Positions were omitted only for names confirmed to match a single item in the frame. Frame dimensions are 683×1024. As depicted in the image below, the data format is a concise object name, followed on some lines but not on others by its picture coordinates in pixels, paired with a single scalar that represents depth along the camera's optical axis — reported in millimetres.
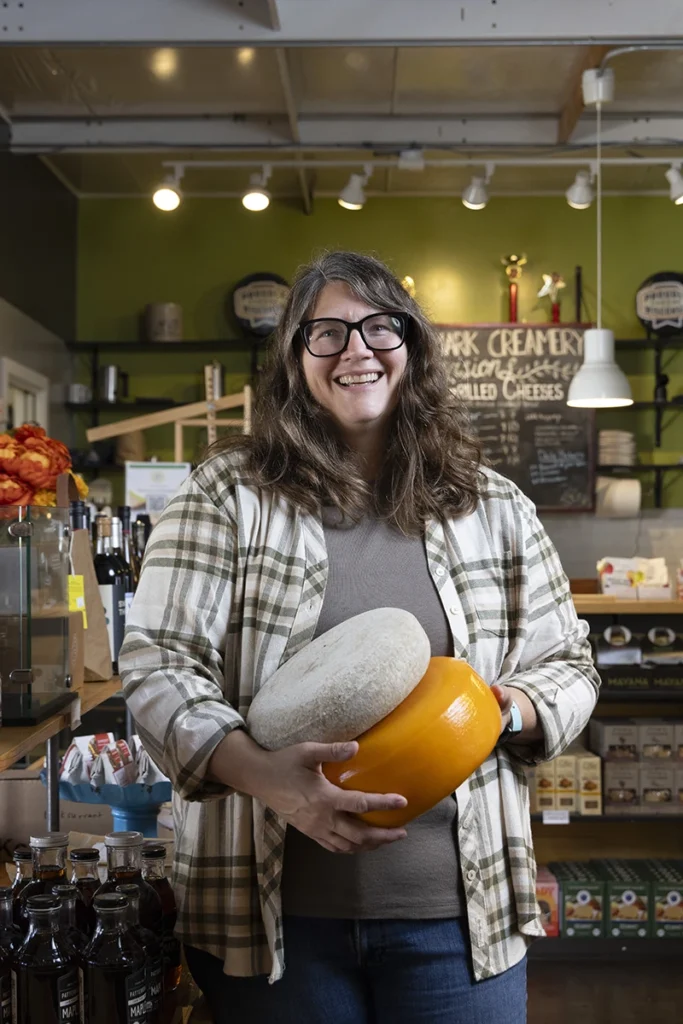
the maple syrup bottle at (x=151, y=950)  1310
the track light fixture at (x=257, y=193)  5207
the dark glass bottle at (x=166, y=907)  1417
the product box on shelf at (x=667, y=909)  4523
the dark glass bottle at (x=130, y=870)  1402
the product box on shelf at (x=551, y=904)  4484
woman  1235
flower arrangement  1787
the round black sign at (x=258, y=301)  6016
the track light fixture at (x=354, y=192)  5301
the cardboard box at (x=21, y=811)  1992
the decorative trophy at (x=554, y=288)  5930
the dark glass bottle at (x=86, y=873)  1418
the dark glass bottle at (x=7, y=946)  1209
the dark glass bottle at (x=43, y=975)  1215
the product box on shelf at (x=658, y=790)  4551
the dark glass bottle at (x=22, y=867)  1449
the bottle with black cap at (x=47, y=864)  1383
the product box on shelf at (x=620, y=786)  4535
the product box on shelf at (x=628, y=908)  4512
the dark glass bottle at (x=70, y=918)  1273
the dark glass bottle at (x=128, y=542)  2668
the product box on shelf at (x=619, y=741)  4543
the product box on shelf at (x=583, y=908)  4500
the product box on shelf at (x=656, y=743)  4551
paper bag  2115
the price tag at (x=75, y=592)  2051
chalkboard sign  5945
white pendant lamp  4562
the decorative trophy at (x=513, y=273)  6000
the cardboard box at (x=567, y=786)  4504
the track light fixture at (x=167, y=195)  5113
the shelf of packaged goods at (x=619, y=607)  4602
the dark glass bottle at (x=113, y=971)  1249
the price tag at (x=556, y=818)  4477
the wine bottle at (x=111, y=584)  2314
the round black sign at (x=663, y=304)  5941
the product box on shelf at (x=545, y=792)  4492
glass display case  1528
